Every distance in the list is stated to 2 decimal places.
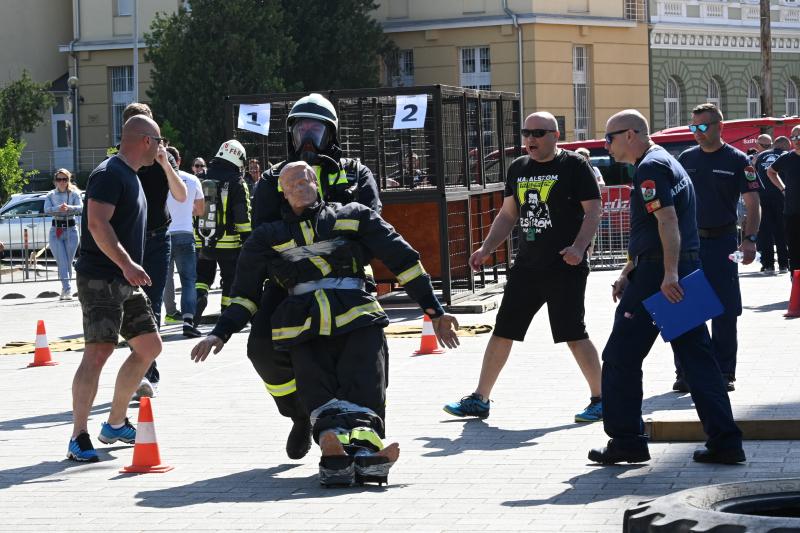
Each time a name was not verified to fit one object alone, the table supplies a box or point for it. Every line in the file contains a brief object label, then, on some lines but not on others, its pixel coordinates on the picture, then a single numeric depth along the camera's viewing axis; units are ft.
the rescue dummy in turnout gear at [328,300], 25.00
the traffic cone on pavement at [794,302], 49.44
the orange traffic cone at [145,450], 26.50
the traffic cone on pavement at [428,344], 43.09
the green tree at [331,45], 142.51
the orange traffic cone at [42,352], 43.22
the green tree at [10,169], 107.86
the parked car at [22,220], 100.12
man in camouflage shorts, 28.22
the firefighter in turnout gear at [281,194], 26.05
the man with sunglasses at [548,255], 30.91
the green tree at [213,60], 136.36
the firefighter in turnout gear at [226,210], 49.26
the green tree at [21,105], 141.28
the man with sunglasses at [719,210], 32.73
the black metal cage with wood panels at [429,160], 55.06
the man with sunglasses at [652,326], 25.36
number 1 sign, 55.11
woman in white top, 70.95
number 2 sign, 53.61
